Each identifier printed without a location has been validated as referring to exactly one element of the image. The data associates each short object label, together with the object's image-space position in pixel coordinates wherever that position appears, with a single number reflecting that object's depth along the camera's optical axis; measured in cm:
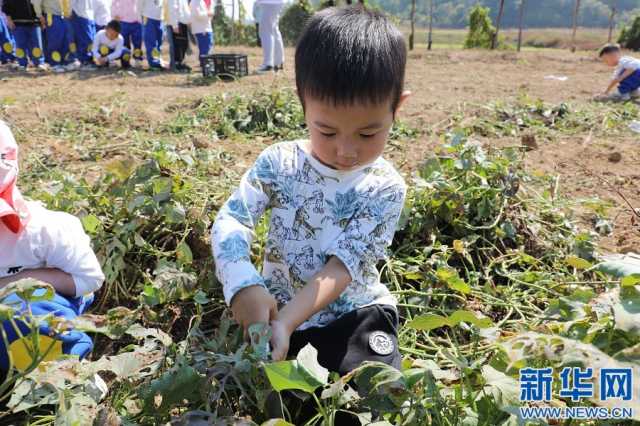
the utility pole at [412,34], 1460
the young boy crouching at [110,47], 855
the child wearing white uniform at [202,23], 803
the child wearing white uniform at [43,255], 138
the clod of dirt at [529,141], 350
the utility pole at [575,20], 1414
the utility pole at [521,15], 1484
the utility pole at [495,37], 1412
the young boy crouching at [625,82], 633
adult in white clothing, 733
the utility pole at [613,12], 1644
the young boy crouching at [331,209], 123
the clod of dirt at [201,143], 320
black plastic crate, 680
